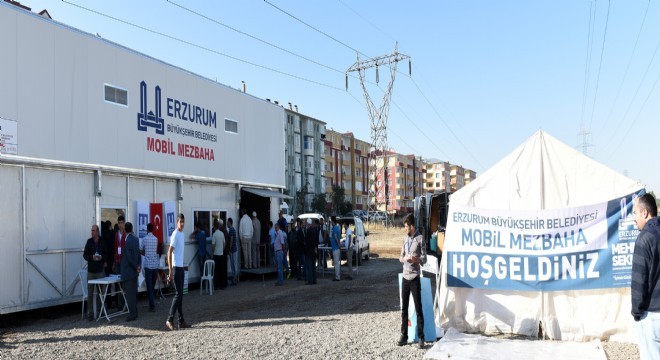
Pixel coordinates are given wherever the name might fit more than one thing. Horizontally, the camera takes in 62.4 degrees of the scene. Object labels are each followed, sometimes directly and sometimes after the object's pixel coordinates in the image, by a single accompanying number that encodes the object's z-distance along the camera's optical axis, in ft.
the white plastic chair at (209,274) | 46.13
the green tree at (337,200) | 249.14
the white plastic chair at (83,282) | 35.94
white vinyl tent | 26.78
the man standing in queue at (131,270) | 33.88
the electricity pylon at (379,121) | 174.60
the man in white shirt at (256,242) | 58.13
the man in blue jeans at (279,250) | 52.49
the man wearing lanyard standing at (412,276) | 25.89
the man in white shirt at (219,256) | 48.71
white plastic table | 33.55
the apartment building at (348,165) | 305.94
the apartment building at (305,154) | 260.01
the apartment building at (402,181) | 386.11
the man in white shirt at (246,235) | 55.67
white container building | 33.68
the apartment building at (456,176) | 555.28
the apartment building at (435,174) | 496.64
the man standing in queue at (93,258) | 34.83
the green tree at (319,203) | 243.40
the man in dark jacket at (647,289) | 14.66
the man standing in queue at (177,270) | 30.58
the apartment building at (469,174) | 595.06
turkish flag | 44.78
